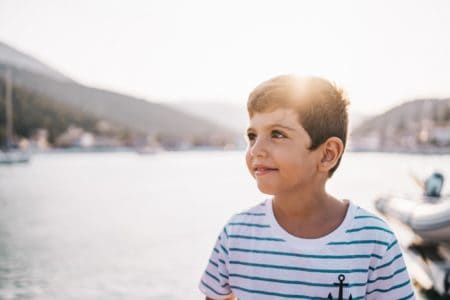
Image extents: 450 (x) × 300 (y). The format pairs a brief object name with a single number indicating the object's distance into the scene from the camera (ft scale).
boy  4.29
